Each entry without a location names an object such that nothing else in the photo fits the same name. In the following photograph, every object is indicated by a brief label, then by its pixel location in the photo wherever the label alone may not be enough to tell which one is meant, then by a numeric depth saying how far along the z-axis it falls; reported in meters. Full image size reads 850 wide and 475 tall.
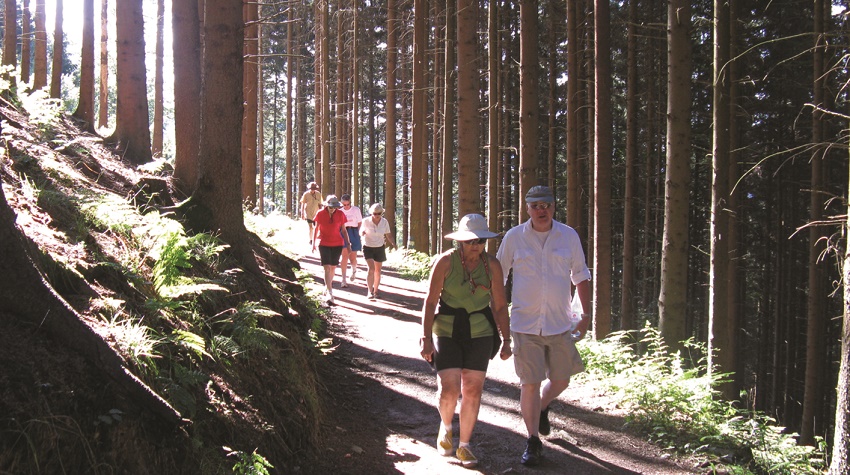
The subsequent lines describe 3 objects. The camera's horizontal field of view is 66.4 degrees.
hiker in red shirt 12.88
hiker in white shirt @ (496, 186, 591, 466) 5.54
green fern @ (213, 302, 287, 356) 5.32
